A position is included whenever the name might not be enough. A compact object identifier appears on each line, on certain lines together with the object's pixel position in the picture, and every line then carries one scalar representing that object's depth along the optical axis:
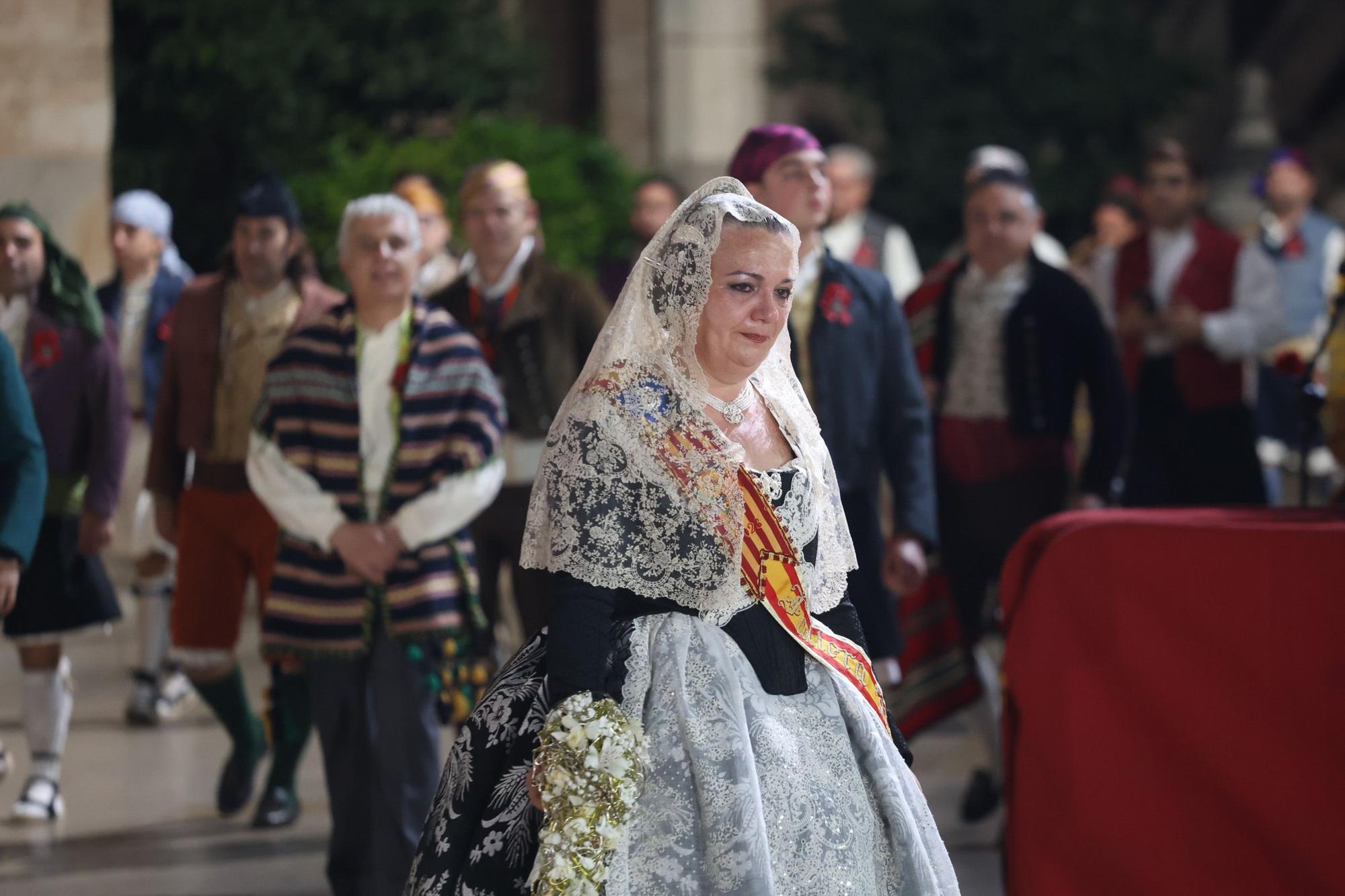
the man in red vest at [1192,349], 15.70
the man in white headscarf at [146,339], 16.31
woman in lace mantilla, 7.07
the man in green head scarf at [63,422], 13.07
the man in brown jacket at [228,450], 13.12
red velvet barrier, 9.44
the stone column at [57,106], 17.31
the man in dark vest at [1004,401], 13.25
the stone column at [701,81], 26.22
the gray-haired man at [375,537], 10.98
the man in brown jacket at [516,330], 13.63
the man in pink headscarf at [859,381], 11.13
